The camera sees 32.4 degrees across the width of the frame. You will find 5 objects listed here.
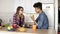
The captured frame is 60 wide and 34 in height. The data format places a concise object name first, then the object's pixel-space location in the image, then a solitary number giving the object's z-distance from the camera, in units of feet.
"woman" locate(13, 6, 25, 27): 7.66
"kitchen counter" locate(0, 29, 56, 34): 5.09
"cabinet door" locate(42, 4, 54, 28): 8.89
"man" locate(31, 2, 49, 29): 7.04
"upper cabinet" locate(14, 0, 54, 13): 9.07
